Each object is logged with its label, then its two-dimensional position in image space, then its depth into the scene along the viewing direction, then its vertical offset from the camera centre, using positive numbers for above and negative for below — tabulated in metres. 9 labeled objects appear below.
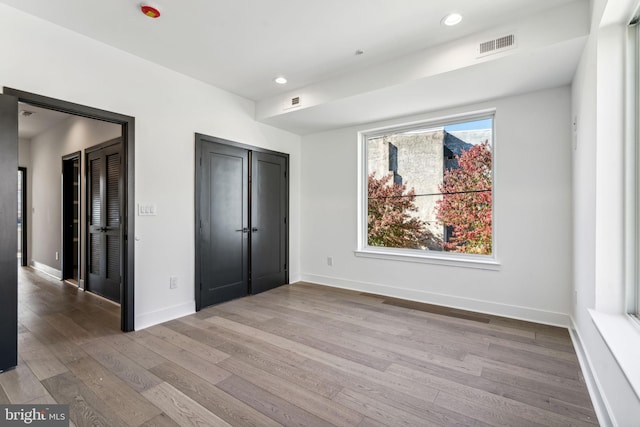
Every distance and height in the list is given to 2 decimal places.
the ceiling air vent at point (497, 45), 2.51 +1.39
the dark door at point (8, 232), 2.21 -0.15
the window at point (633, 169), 1.80 +0.25
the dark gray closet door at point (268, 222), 4.41 -0.16
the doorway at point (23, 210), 6.29 +0.02
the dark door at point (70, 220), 5.08 -0.15
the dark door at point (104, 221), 4.05 -0.14
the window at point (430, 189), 3.70 +0.29
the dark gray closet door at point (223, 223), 3.75 -0.16
